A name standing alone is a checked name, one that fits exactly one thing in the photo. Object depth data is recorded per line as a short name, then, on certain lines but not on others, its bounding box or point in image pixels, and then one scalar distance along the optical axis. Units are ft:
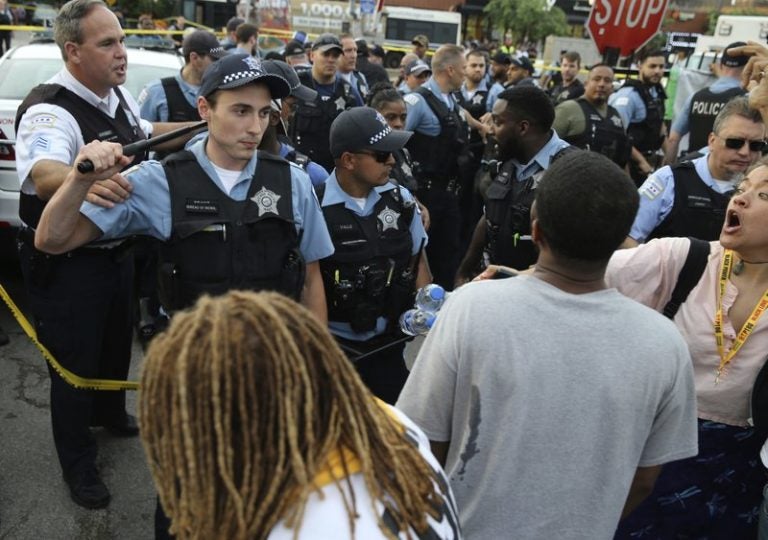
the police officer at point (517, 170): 11.96
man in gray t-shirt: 4.98
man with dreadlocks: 3.33
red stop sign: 19.60
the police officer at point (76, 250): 9.14
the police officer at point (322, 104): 20.30
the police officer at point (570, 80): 28.48
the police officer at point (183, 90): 16.98
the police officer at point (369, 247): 9.67
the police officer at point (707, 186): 10.26
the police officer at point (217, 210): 7.64
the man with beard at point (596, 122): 18.98
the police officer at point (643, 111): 23.15
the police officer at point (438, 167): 18.38
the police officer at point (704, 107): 19.44
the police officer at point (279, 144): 11.45
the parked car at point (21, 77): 15.66
